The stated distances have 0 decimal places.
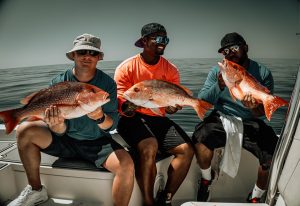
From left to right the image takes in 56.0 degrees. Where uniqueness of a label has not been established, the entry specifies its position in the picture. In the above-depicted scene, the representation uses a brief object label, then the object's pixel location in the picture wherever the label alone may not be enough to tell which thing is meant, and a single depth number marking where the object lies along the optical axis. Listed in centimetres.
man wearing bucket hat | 210
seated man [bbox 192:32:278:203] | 236
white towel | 239
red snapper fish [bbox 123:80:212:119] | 236
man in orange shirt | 224
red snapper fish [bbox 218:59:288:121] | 220
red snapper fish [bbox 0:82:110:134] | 192
